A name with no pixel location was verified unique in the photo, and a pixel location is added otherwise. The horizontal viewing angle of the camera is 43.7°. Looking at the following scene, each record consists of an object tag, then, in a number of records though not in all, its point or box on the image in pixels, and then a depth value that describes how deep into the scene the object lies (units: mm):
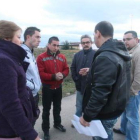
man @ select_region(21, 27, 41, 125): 2688
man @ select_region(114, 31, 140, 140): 3133
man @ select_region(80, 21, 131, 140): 2037
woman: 1451
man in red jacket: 3572
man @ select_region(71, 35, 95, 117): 3922
